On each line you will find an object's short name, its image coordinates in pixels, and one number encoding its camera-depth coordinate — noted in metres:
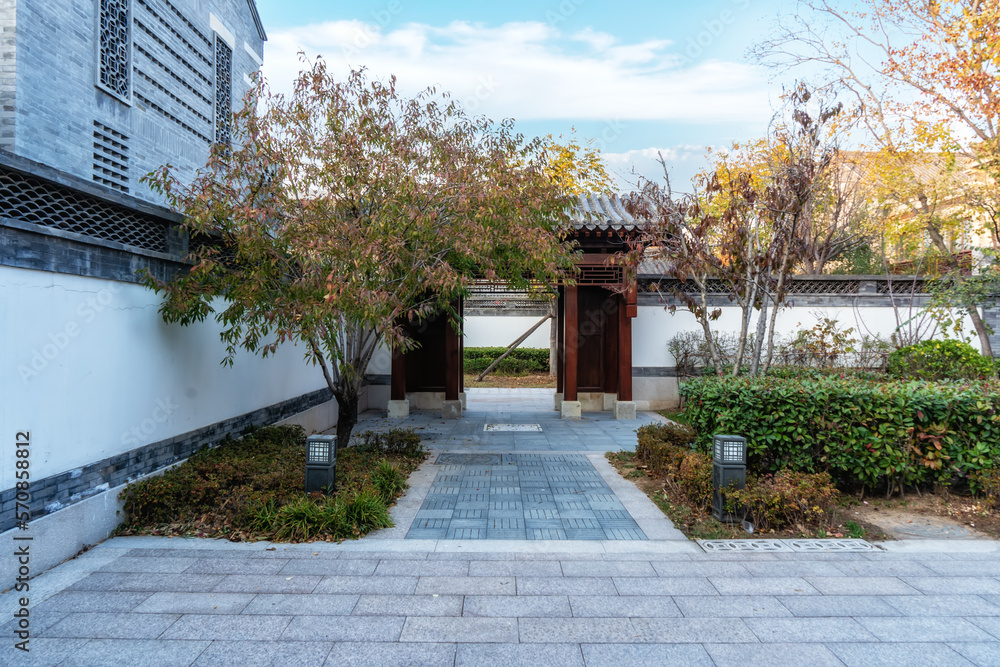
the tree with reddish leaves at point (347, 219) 5.35
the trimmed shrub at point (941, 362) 9.41
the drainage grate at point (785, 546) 4.63
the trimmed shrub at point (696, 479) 5.42
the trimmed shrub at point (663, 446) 6.56
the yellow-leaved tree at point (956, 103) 11.23
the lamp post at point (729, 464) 5.16
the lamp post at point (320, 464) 5.34
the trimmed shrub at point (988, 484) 5.28
